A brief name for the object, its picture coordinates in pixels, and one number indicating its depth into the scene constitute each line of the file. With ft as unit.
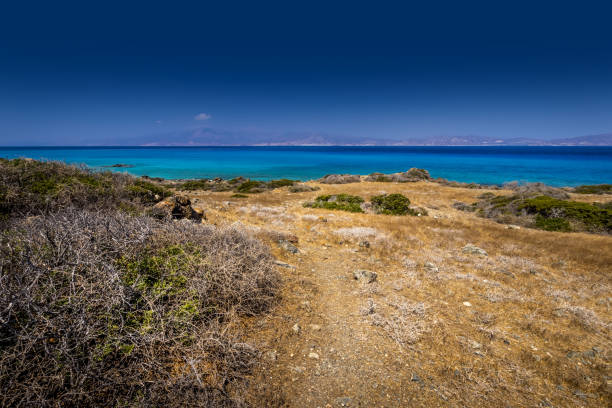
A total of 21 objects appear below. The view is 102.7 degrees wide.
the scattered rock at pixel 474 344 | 16.19
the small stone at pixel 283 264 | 25.71
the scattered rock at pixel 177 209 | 28.94
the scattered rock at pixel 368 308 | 19.02
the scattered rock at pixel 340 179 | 139.44
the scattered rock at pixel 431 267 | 27.30
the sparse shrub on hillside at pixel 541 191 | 73.30
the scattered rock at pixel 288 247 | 30.60
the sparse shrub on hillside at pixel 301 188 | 101.51
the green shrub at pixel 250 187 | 104.06
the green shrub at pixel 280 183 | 113.39
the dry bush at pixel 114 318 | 9.47
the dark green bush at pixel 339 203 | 59.36
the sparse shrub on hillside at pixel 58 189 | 21.71
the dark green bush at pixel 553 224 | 46.79
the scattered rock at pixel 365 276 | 24.18
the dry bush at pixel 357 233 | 37.27
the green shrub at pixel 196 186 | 115.47
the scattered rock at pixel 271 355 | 14.09
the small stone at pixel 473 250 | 32.75
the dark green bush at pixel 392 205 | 58.08
